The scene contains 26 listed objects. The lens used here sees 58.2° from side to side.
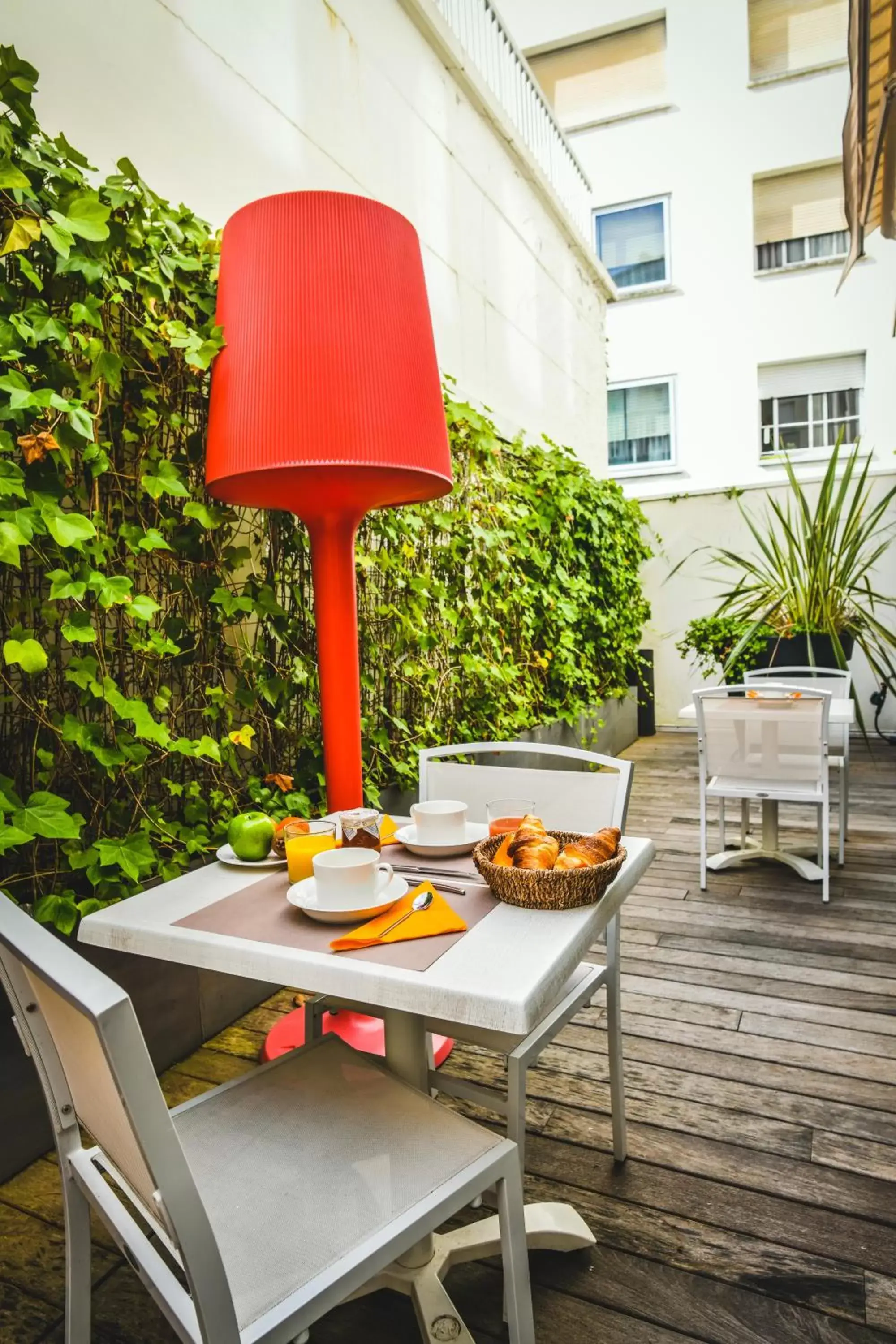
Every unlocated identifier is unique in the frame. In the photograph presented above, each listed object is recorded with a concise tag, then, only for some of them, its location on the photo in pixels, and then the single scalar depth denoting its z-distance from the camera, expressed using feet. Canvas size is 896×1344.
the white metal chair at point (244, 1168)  2.06
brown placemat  3.15
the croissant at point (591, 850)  3.65
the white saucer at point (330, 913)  3.46
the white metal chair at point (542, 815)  4.25
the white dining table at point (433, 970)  2.82
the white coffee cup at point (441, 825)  4.47
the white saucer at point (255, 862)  4.39
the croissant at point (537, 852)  3.65
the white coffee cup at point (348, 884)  3.51
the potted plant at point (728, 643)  14.60
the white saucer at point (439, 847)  4.40
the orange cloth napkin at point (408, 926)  3.24
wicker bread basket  3.48
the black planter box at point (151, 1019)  4.95
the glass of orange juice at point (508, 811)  4.38
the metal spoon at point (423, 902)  3.57
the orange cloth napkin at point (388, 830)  4.72
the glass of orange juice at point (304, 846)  4.10
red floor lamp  4.83
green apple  4.41
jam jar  4.19
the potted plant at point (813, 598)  13.33
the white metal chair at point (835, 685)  10.85
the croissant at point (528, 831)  3.88
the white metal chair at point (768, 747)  9.48
